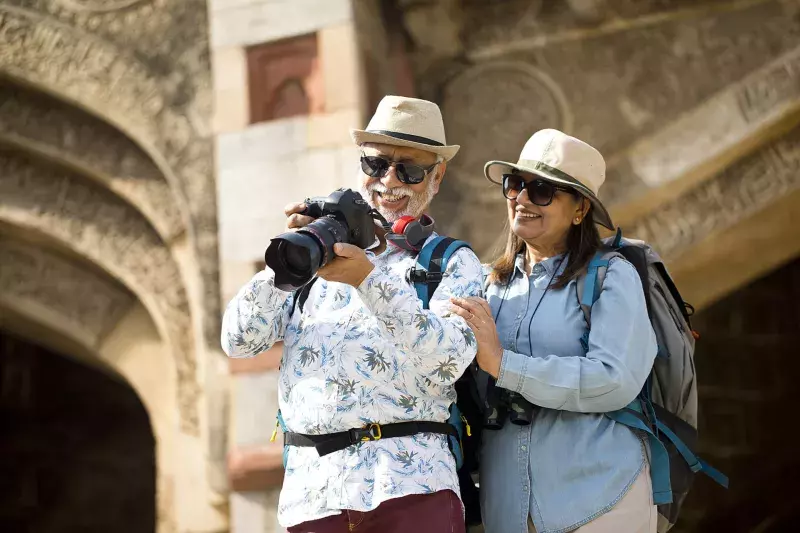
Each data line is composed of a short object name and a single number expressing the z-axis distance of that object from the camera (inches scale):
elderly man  178.3
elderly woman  183.9
